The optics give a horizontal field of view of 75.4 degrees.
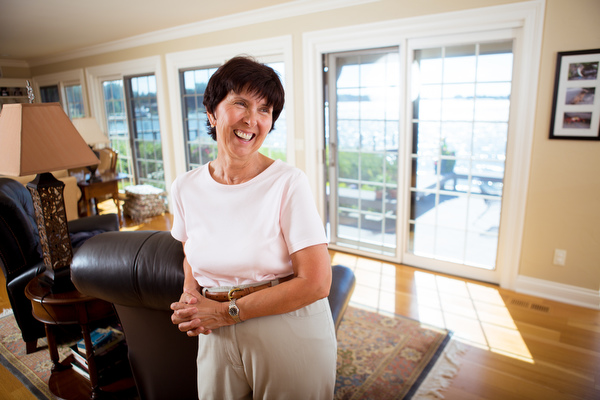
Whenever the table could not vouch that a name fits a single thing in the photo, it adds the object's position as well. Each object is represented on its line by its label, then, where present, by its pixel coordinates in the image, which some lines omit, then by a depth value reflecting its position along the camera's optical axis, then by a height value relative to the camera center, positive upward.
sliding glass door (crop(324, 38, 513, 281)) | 3.05 -0.23
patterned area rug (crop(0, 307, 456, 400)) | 2.05 -1.36
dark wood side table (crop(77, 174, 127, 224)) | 4.81 -0.73
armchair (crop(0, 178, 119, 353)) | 2.24 -0.76
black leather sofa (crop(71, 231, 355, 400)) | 1.30 -0.57
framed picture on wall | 2.55 +0.16
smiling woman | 1.04 -0.38
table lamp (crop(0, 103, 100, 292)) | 1.69 -0.13
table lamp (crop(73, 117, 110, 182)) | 4.83 -0.04
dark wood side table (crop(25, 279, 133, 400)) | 1.75 -0.83
